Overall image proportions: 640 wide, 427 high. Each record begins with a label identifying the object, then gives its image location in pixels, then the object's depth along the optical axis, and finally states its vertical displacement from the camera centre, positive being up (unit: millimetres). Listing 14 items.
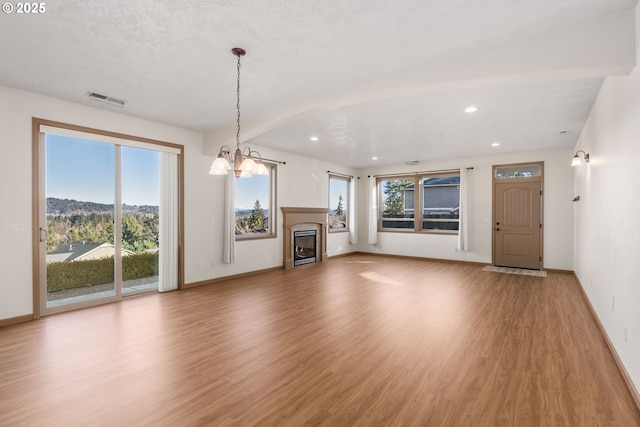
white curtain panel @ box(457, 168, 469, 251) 7897 -76
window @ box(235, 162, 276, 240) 6648 +141
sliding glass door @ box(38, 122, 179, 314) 4121 -114
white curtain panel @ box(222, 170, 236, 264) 6001 -314
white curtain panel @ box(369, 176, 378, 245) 9547 -35
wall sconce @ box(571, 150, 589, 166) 4648 +802
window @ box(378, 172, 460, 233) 8511 +262
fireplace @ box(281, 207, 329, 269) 7422 -602
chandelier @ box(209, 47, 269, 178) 3059 +443
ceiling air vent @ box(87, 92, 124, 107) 3916 +1447
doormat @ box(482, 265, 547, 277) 6648 -1308
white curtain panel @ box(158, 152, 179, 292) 5234 -178
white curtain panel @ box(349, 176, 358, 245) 9742 -6
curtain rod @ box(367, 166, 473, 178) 8167 +1104
